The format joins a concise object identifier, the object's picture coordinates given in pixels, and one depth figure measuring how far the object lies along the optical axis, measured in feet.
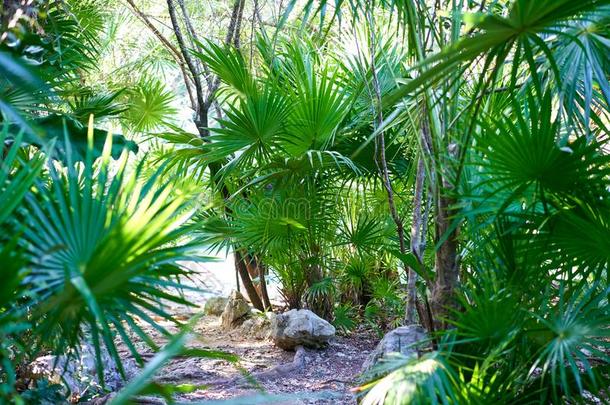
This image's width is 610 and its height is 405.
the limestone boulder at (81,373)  10.81
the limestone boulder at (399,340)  8.57
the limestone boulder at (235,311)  18.03
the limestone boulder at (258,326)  16.90
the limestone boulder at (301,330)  14.93
